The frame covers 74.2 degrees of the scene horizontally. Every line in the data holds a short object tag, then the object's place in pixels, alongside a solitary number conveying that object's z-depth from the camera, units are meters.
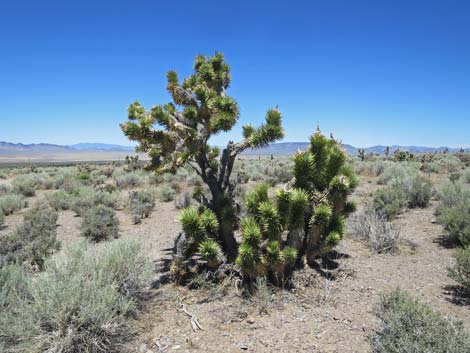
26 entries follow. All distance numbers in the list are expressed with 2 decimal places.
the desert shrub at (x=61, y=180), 16.75
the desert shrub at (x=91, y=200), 10.33
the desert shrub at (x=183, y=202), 10.77
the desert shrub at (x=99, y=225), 7.81
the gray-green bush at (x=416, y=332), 2.85
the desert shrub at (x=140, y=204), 9.60
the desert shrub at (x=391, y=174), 14.55
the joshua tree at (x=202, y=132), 4.91
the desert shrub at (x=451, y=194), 8.54
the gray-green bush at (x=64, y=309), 3.01
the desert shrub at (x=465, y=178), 12.76
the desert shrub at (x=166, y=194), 12.61
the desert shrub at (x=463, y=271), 4.46
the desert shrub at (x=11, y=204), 10.44
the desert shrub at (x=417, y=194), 9.68
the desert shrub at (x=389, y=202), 8.62
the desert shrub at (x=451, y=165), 18.91
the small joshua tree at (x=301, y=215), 4.39
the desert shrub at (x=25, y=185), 13.99
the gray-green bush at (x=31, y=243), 5.80
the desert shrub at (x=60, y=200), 11.04
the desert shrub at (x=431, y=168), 18.20
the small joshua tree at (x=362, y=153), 27.63
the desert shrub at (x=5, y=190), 13.90
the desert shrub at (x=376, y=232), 6.41
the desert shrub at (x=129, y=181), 16.50
